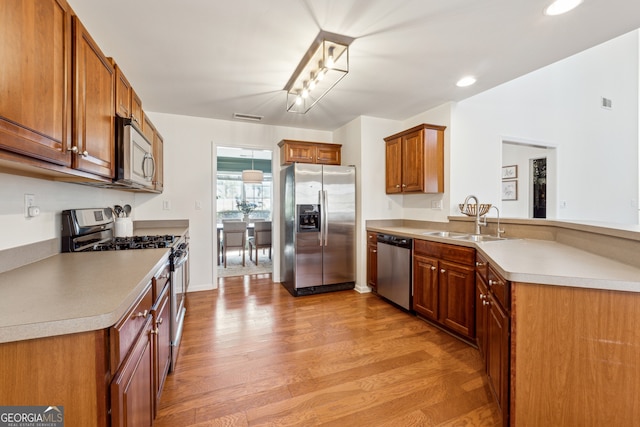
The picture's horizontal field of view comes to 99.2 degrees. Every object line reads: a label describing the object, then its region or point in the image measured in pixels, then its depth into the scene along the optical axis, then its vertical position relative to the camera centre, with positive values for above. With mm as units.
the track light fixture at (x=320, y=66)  1994 +1221
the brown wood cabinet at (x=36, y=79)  849 +470
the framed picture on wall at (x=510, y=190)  4785 +363
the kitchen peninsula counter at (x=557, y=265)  1217 -293
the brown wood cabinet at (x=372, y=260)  3562 -668
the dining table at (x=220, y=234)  5520 -512
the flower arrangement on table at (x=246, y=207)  6676 +91
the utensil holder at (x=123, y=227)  2461 -153
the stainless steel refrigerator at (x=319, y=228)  3594 -231
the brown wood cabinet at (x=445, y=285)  2314 -704
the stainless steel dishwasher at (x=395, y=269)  2996 -684
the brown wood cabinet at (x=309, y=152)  3930 +872
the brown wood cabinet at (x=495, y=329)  1388 -709
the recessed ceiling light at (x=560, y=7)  1624 +1247
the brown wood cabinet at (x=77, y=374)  754 -481
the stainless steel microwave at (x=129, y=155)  1707 +379
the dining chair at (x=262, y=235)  5129 -462
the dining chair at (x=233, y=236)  5066 -470
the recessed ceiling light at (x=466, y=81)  2662 +1294
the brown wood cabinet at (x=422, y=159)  3248 +630
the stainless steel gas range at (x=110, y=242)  1776 -240
